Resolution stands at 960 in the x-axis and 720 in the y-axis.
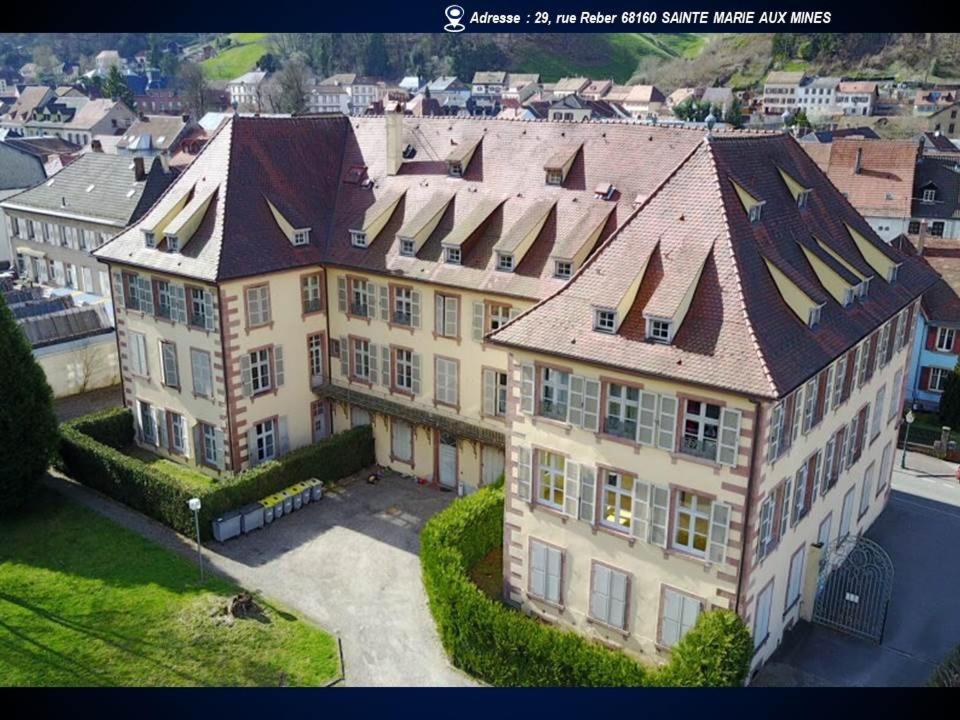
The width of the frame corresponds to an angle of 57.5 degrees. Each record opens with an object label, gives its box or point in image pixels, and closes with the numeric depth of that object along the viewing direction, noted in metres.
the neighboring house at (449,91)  167.38
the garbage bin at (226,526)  32.75
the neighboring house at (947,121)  112.88
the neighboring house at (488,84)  185.12
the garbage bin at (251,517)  33.53
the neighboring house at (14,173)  71.25
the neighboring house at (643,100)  160.38
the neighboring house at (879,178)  64.00
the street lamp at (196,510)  29.22
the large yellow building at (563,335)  23.44
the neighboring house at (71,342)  47.41
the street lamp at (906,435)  38.28
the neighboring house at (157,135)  96.36
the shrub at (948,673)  19.69
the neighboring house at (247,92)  155.14
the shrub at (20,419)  33.44
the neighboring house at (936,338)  45.78
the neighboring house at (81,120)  124.06
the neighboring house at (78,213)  55.12
